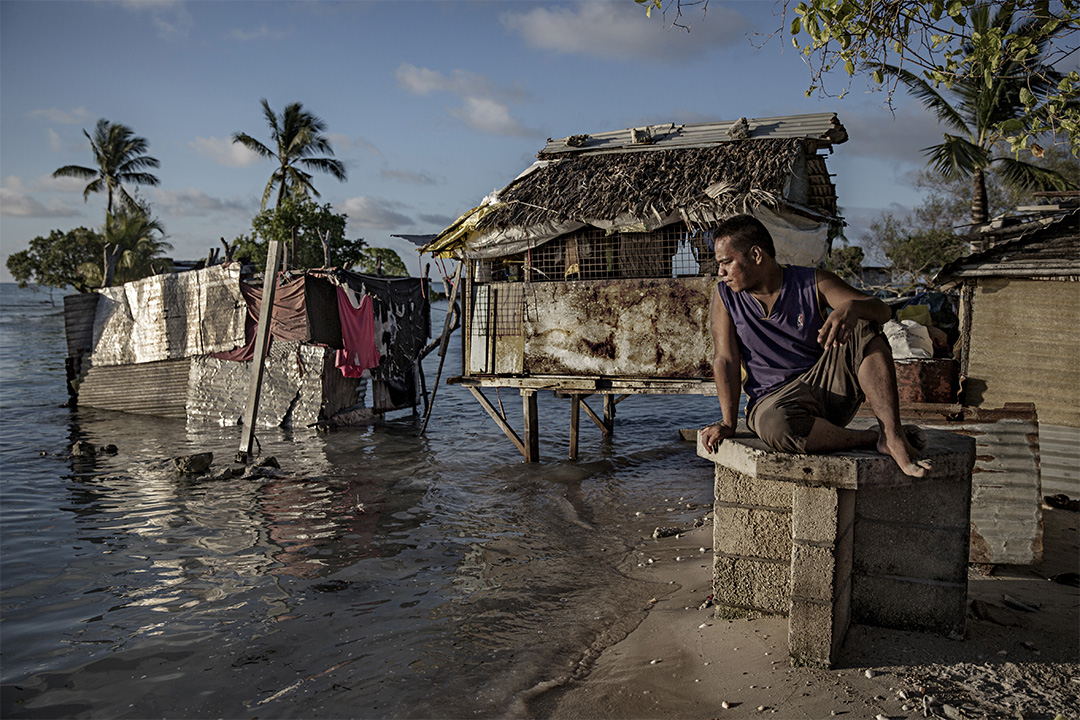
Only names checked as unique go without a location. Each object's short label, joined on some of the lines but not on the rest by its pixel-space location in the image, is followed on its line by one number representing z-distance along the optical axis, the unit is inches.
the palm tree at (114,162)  1558.8
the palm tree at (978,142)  743.1
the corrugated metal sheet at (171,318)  590.9
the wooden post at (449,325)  471.5
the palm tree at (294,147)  1309.1
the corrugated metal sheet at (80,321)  688.4
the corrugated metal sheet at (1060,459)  334.0
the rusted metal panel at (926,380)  298.5
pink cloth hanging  560.4
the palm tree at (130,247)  1402.6
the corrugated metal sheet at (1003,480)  200.1
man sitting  132.7
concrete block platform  132.9
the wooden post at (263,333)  415.8
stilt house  371.2
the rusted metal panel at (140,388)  630.5
